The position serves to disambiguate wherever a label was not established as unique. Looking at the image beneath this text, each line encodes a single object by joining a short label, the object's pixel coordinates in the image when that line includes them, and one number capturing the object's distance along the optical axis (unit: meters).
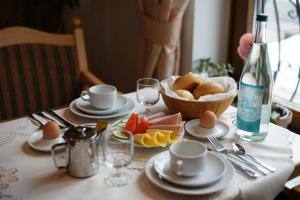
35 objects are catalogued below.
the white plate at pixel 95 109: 1.24
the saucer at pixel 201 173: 0.86
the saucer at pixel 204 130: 1.11
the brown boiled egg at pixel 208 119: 1.11
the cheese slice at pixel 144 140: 1.03
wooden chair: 1.75
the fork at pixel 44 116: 1.23
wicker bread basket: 1.16
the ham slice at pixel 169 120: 1.12
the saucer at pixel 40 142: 1.04
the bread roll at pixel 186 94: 1.19
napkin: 1.18
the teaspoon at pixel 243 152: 0.97
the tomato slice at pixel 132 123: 1.09
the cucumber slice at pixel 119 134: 1.05
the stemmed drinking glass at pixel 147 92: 1.22
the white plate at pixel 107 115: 1.22
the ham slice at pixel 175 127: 1.09
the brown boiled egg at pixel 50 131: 1.07
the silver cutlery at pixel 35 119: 1.20
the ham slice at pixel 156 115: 1.18
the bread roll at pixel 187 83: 1.25
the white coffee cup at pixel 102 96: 1.23
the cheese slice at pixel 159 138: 1.04
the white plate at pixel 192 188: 0.84
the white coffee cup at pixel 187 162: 0.86
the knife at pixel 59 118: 1.19
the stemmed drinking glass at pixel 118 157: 0.92
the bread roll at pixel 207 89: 1.20
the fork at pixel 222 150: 0.96
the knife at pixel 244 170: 0.94
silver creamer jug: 0.91
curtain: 1.79
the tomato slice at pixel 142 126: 1.10
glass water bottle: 1.08
